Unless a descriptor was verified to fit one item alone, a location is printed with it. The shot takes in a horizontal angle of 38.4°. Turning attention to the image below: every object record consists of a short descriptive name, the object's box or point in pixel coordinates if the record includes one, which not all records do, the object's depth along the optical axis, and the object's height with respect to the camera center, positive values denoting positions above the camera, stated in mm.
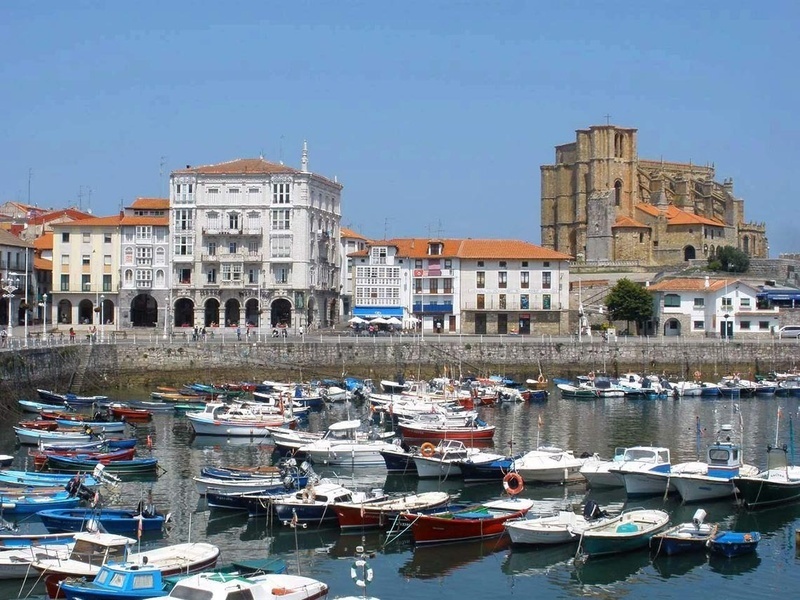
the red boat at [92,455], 42938 -4914
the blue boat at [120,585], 25375 -5771
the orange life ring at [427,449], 42850 -4528
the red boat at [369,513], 34156 -5483
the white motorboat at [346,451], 45125 -4851
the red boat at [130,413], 57469 -4371
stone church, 124375 +14305
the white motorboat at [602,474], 40031 -5004
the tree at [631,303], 97625 +2389
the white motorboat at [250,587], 24420 -5659
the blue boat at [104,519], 32188 -5461
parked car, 94000 +48
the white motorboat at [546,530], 32375 -5631
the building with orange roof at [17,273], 96000 +4377
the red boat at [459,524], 32906 -5624
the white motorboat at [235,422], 53156 -4425
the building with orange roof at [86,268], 96812 +4885
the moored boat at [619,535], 31875 -5672
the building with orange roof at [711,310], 95500 +1864
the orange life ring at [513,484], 37125 -5182
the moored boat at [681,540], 32094 -5822
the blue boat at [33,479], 37562 -5069
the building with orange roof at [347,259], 113375 +7004
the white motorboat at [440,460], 42031 -4803
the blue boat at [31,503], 34812 -5399
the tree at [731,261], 114625 +7105
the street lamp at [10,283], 73425 +3201
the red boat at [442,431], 49969 -4464
